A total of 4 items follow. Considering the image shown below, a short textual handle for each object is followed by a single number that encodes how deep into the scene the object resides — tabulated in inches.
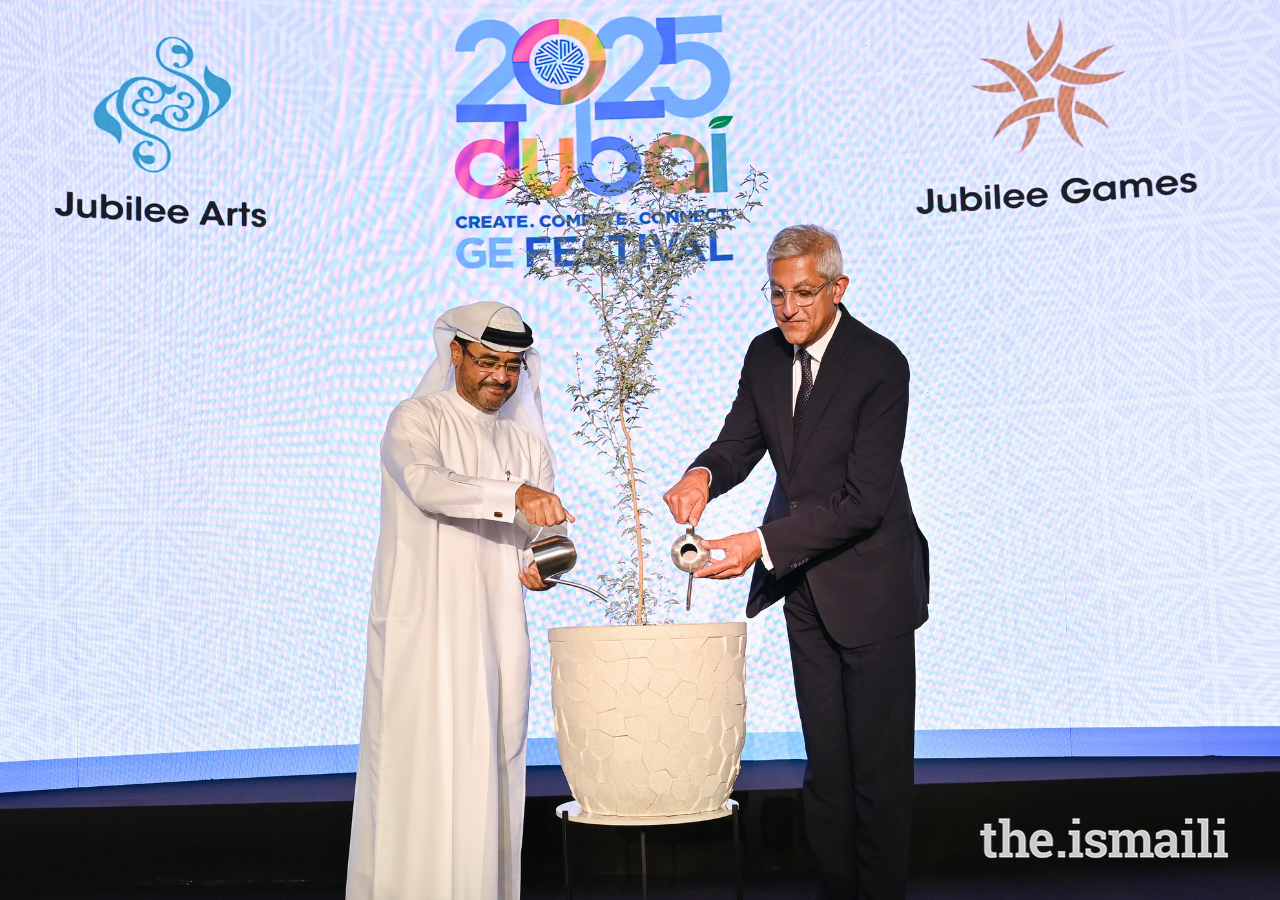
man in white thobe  106.0
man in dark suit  94.8
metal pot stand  101.3
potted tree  100.3
